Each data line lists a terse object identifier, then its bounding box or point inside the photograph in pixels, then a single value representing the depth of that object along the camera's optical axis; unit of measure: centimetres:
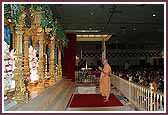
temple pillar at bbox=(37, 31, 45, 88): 327
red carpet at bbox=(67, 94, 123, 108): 351
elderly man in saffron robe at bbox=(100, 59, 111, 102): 389
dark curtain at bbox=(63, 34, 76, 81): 754
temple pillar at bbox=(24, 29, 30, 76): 297
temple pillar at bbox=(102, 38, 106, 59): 1033
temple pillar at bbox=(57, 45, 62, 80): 544
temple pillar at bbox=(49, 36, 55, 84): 444
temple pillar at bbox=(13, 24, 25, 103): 224
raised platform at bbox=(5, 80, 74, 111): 201
